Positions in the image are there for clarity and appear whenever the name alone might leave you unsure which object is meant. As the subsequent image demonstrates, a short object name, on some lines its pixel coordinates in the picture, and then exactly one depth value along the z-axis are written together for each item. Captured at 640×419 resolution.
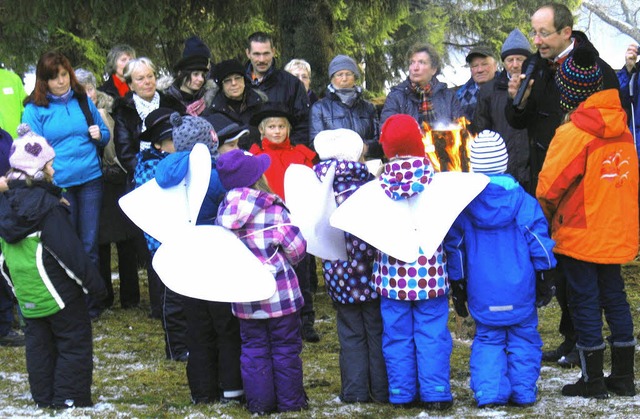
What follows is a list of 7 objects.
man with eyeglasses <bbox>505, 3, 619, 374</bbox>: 6.98
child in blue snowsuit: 5.89
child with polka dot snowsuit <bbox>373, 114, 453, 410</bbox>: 5.91
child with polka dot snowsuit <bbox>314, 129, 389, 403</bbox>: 6.20
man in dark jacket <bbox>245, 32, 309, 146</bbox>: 9.38
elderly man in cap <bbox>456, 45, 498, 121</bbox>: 9.69
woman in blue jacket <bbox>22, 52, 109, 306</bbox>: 8.76
